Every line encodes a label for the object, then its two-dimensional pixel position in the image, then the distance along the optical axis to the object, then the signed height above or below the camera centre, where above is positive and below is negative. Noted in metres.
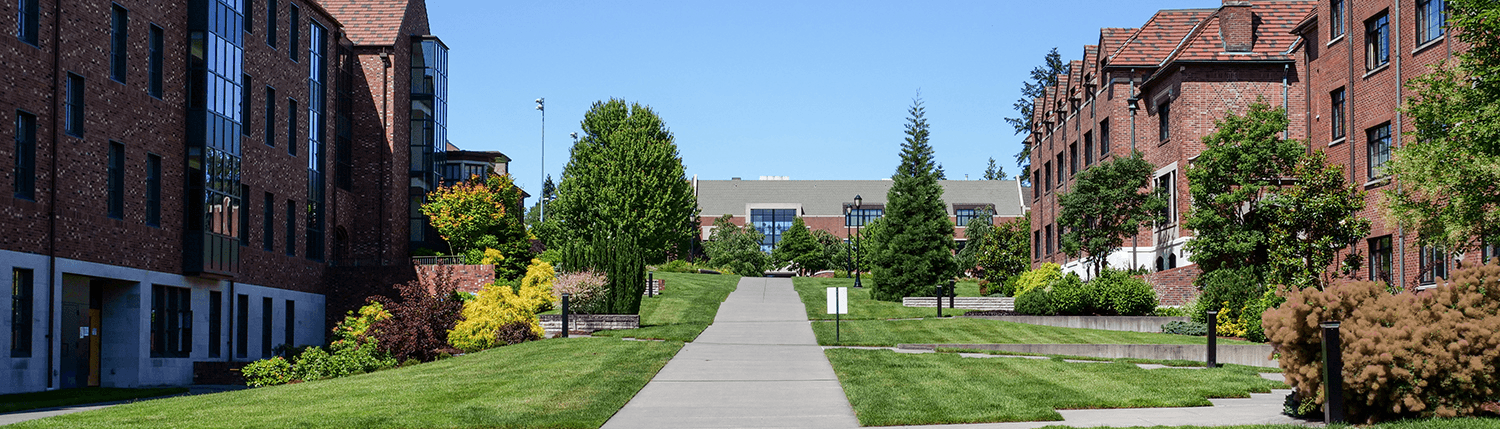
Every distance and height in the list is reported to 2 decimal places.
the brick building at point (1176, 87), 43.41 +6.11
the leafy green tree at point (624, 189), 71.25 +3.91
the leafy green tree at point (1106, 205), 43.19 +1.89
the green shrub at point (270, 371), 28.88 -2.54
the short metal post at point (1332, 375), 13.12 -1.14
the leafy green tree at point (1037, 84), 103.50 +14.15
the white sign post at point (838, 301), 29.95 -0.94
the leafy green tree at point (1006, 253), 61.96 +0.39
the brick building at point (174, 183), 29.03 +2.16
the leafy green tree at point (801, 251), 98.12 +0.69
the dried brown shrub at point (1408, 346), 13.01 -0.84
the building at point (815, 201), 129.88 +6.11
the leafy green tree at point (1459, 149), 21.27 +1.95
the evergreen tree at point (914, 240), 50.53 +0.82
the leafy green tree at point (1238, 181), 34.66 +2.20
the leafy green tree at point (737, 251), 91.88 +0.64
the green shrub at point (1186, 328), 31.90 -1.65
